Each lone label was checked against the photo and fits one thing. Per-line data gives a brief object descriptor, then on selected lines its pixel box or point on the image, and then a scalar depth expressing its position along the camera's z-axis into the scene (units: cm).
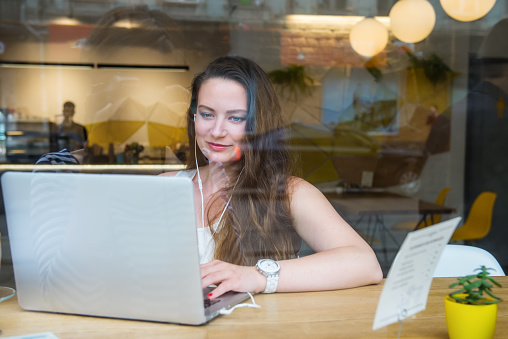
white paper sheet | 81
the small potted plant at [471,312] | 90
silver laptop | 91
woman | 158
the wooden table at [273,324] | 97
